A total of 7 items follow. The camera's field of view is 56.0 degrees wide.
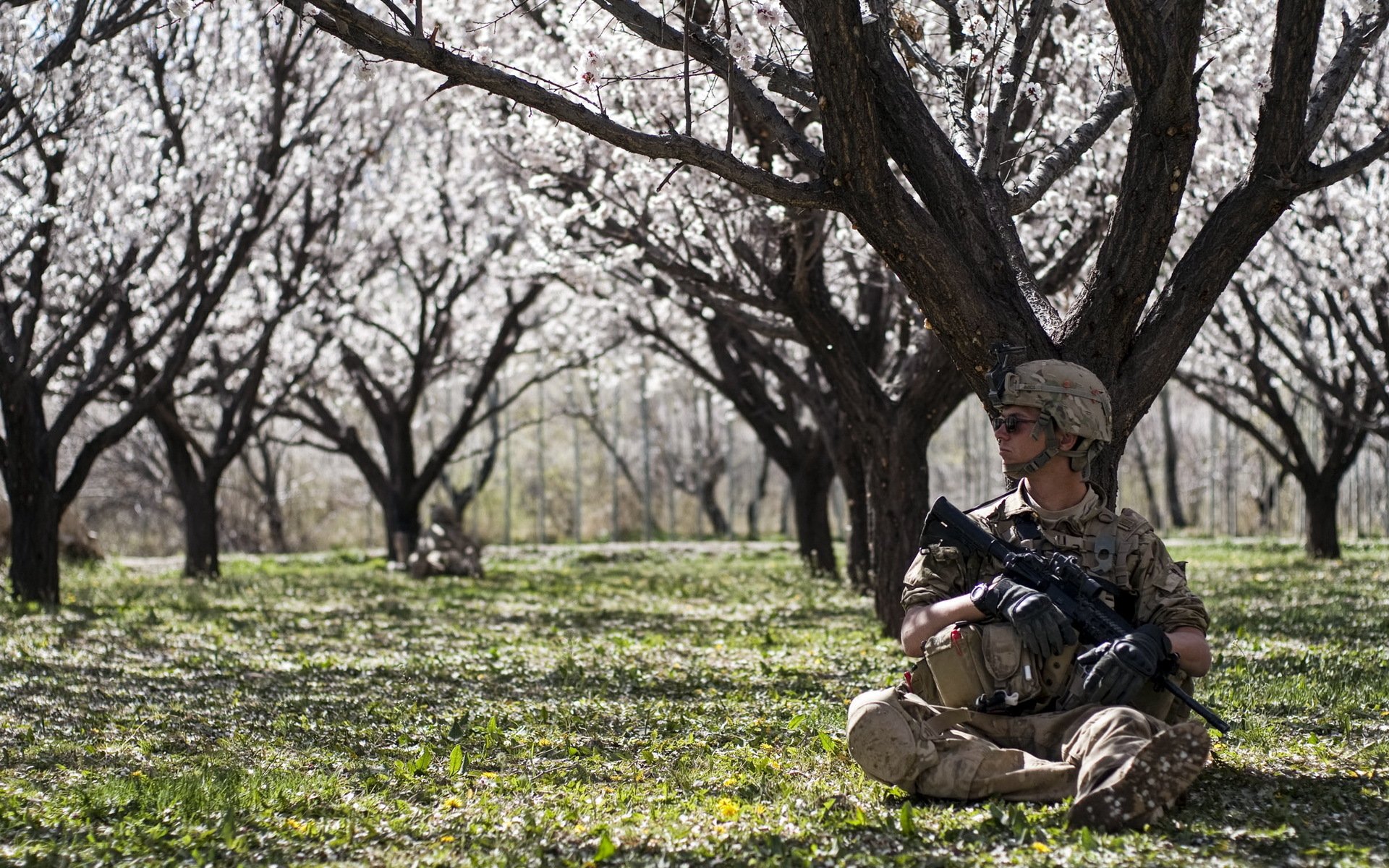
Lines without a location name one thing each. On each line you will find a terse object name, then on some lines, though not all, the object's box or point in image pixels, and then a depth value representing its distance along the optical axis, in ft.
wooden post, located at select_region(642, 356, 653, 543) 127.03
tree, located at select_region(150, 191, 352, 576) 58.90
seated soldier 14.30
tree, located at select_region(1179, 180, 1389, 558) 50.83
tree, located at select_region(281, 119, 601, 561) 69.41
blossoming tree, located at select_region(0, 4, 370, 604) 44.78
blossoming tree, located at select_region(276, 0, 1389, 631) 18.62
